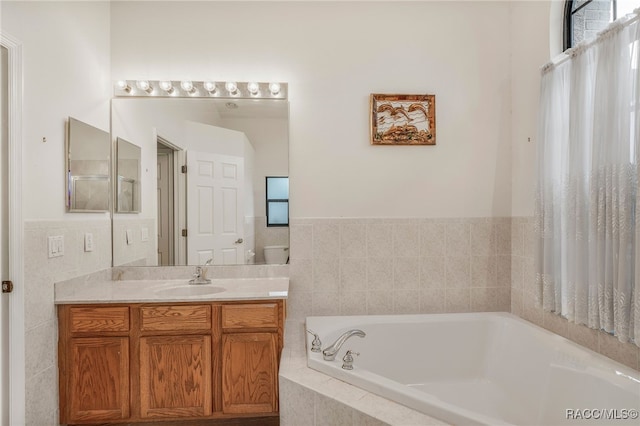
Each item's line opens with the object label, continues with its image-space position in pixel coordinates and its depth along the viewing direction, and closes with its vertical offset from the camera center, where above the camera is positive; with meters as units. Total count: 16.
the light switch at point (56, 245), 1.81 -0.17
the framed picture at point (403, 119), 2.43 +0.65
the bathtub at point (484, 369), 1.45 -0.82
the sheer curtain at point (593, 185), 1.52 +0.13
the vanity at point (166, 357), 1.88 -0.79
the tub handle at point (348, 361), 1.59 -0.69
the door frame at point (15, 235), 1.61 -0.10
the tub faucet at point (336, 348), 1.66 -0.65
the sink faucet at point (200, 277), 2.30 -0.43
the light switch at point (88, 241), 2.10 -0.17
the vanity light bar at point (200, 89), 2.36 +0.85
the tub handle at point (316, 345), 1.78 -0.68
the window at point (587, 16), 1.85 +1.10
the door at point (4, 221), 1.59 -0.03
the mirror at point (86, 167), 1.99 +0.28
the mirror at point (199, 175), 2.40 +0.27
